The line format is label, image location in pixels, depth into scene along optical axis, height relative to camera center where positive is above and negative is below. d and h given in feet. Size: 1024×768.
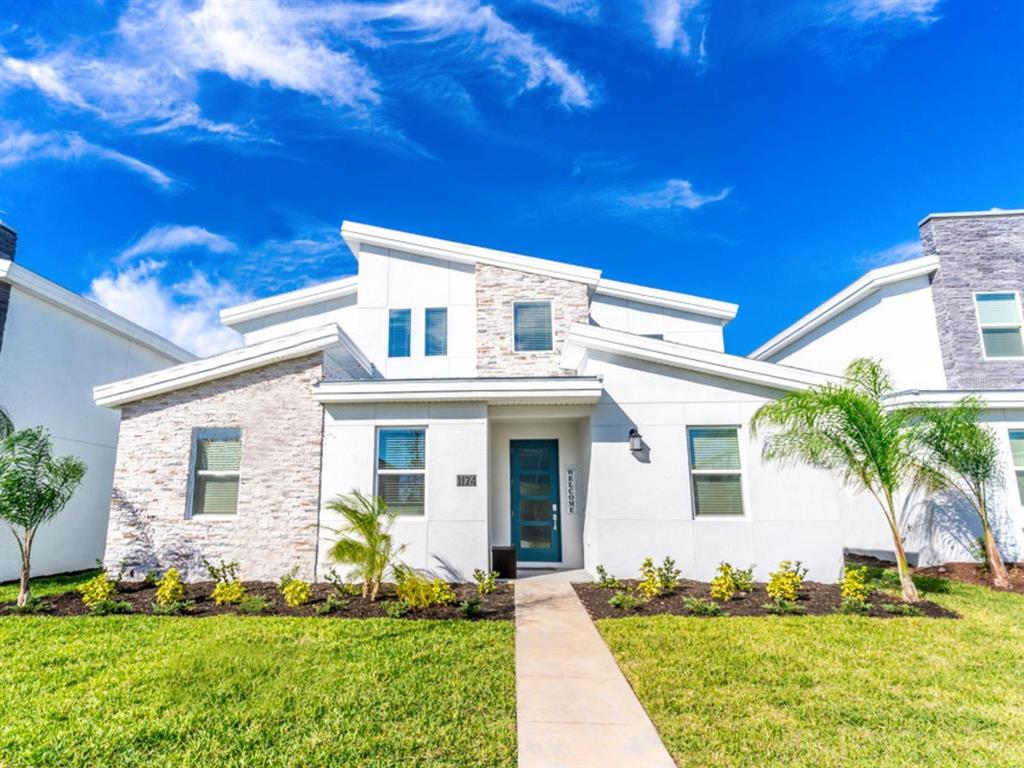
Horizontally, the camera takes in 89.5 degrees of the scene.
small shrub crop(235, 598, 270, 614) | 24.94 -5.67
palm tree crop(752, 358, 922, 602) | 26.05 +2.52
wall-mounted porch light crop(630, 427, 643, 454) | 30.56 +2.36
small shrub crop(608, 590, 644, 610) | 24.95 -5.71
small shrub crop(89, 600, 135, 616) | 24.98 -5.70
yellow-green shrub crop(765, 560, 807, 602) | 25.80 -5.23
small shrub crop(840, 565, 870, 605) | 25.25 -5.41
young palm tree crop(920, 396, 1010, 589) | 30.94 +1.35
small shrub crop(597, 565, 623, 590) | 28.29 -5.34
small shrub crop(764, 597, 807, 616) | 24.17 -5.92
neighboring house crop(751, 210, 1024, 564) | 34.94 +10.51
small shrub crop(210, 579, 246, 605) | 26.20 -5.29
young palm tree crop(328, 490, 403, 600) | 26.30 -3.01
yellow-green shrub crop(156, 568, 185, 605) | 26.18 -5.14
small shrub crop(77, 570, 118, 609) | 26.48 -5.18
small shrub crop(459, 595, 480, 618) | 24.03 -5.74
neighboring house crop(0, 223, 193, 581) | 35.06 +7.83
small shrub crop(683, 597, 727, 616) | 23.93 -5.82
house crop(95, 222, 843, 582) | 30.09 +1.53
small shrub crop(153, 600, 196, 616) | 24.63 -5.68
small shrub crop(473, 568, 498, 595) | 27.99 -5.23
